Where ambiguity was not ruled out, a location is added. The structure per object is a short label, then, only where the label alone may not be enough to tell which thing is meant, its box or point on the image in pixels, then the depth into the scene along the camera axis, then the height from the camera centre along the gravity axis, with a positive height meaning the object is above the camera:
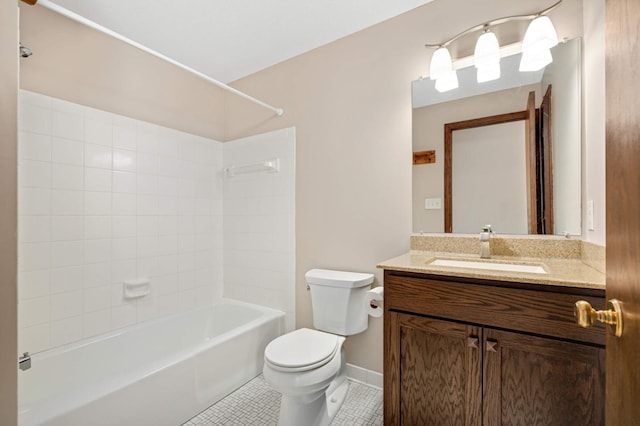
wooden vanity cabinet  0.98 -0.52
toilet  1.43 -0.71
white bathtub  1.30 -0.86
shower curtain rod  1.13 +0.84
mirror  1.43 +0.31
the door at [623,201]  0.52 +0.02
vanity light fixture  1.40 +0.82
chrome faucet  1.51 -0.16
